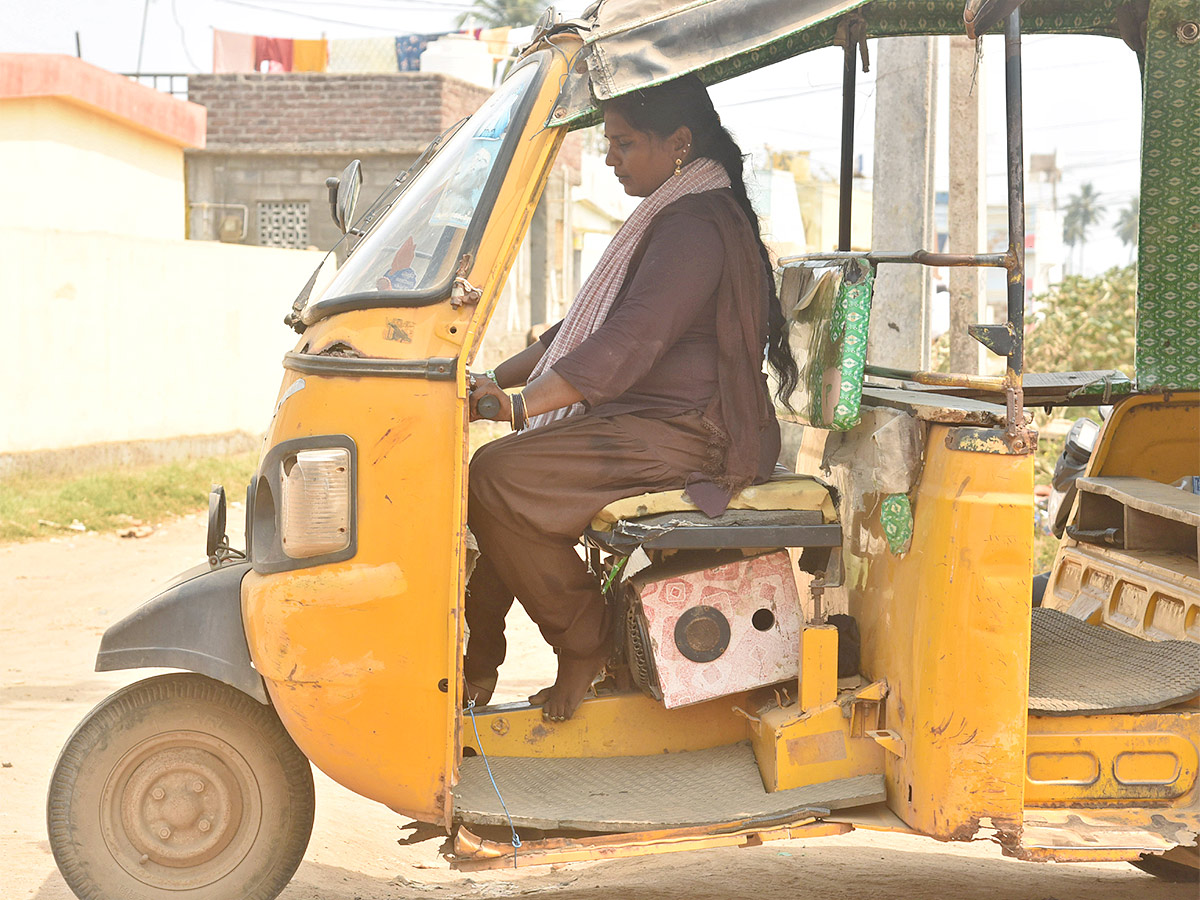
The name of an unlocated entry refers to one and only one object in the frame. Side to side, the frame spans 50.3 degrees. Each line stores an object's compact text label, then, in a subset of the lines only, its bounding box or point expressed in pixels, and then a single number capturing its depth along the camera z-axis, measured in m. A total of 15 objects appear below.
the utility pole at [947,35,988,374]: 9.05
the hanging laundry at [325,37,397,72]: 25.14
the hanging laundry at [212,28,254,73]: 24.28
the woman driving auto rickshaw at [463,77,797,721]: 3.26
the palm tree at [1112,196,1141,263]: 96.16
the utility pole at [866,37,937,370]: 7.90
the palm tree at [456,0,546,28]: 47.81
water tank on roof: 24.83
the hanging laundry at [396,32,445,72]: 25.37
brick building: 21.09
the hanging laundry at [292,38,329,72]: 24.45
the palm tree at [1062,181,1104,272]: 111.62
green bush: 15.49
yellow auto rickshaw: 3.04
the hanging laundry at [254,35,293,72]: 24.25
